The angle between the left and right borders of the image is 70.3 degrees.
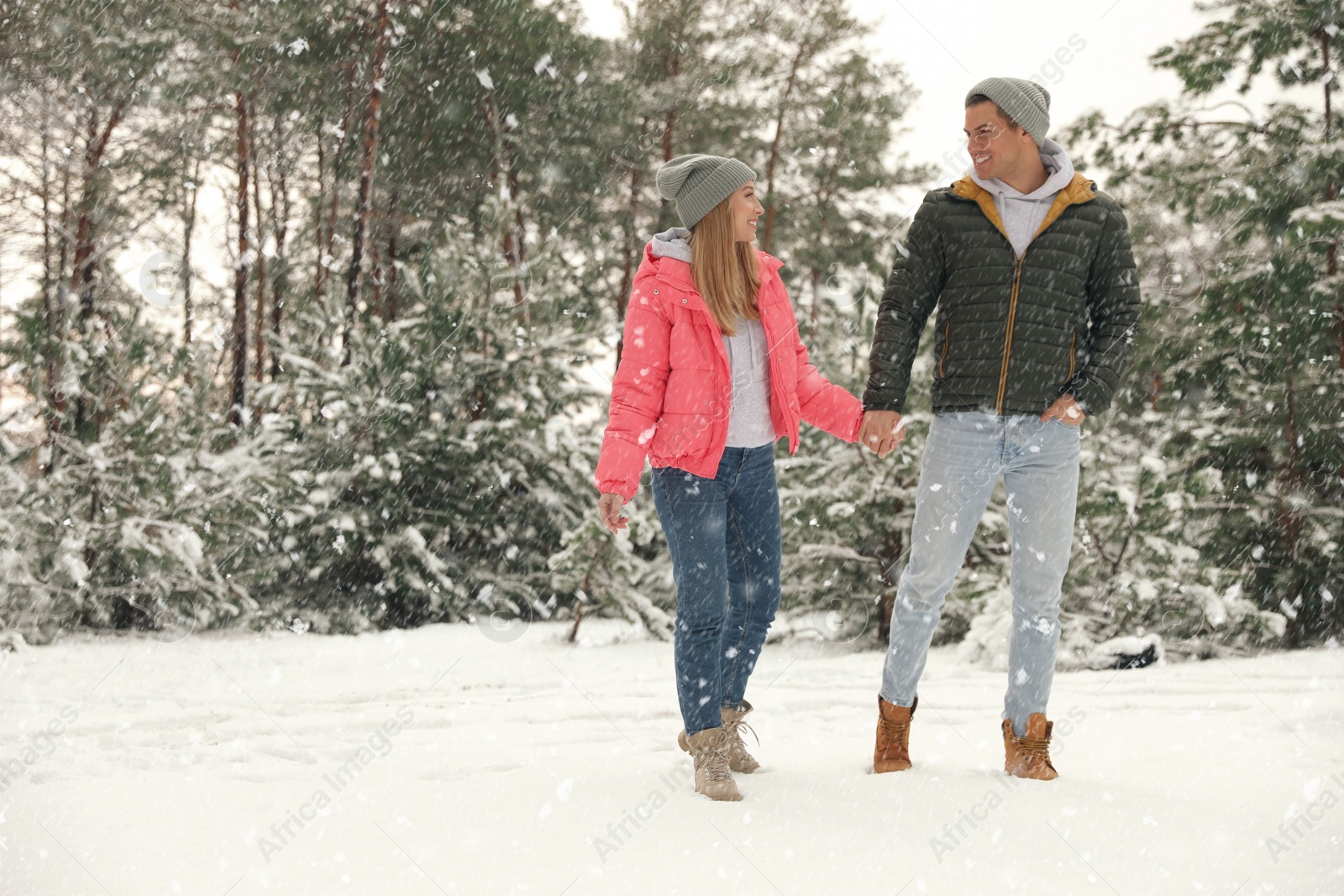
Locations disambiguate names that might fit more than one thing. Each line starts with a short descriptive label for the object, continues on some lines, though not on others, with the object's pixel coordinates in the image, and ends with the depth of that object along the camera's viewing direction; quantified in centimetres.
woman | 296
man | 301
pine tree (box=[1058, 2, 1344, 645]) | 613
